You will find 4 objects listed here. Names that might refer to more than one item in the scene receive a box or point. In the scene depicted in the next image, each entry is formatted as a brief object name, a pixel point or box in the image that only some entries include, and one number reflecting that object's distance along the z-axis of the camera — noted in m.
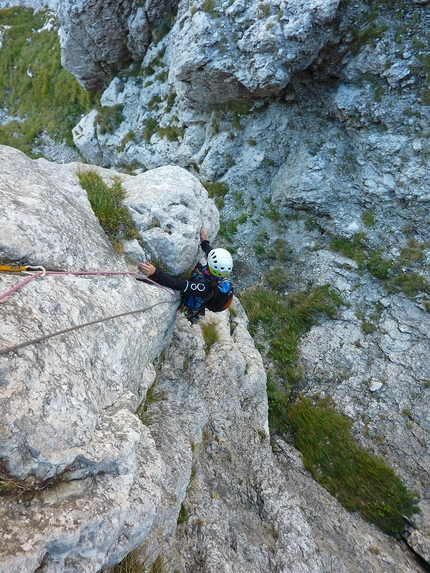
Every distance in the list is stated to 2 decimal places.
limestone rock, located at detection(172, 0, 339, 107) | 11.02
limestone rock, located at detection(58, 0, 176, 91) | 14.43
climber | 6.20
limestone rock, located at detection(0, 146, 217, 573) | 2.67
